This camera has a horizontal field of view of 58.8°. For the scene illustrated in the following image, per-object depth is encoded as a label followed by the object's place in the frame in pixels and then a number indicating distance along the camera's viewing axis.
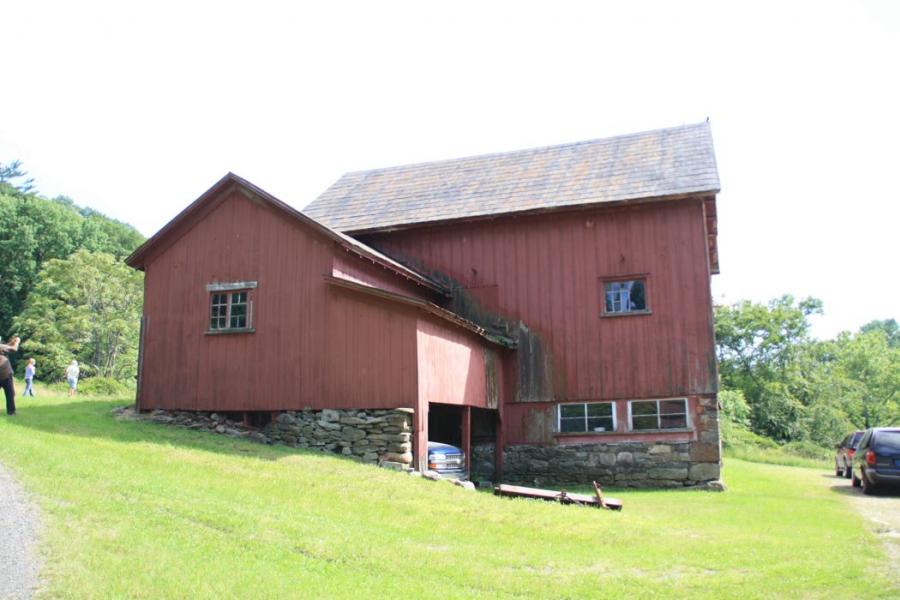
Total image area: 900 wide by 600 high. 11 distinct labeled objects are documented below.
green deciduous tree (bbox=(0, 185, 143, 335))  49.84
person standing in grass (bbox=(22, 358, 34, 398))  23.62
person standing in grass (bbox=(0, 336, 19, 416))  16.72
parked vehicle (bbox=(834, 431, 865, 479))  22.78
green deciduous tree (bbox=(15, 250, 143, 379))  45.19
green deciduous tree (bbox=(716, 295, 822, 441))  56.31
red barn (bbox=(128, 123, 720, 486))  17.17
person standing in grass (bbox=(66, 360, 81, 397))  26.88
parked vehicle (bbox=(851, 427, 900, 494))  17.47
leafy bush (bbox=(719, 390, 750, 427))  50.06
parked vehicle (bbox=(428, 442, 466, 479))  16.95
